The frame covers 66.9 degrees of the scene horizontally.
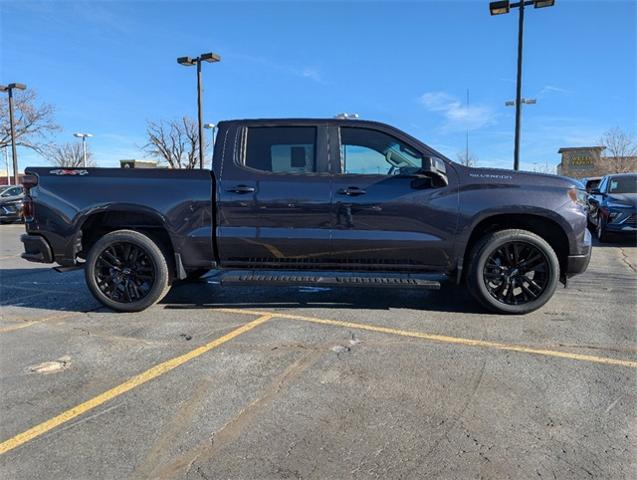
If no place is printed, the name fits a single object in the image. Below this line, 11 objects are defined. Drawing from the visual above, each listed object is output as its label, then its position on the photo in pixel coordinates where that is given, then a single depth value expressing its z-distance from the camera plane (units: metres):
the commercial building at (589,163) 38.44
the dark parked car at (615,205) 10.77
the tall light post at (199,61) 19.52
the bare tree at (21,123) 37.00
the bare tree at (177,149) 53.94
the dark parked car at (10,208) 19.14
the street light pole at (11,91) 23.90
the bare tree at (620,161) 37.78
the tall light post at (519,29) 14.21
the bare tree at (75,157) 63.64
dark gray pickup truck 4.93
